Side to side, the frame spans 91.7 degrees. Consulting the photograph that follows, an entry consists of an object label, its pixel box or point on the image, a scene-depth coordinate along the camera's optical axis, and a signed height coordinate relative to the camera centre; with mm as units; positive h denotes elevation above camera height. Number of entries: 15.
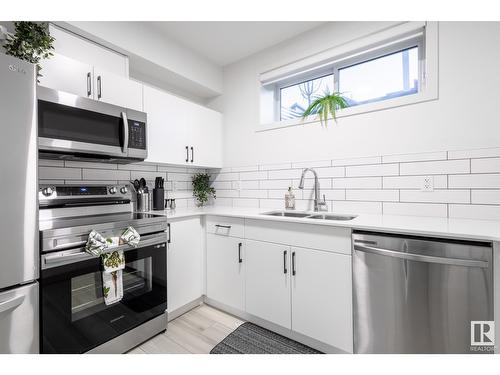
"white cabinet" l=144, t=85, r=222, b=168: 2199 +576
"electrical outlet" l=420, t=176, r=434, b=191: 1753 +10
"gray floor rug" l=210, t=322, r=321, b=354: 1660 -1129
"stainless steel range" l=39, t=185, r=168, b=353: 1282 -540
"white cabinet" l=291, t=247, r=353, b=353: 1530 -743
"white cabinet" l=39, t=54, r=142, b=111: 1590 +773
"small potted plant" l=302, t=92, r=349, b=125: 2197 +744
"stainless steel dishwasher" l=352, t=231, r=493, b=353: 1172 -569
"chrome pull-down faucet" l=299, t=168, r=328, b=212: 2186 -135
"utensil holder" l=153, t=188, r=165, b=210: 2383 -115
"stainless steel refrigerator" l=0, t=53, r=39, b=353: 1085 -92
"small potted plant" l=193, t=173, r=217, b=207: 2896 -14
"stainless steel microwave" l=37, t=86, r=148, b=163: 1466 +403
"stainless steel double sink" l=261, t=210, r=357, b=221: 1993 -252
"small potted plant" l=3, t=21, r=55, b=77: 1328 +832
